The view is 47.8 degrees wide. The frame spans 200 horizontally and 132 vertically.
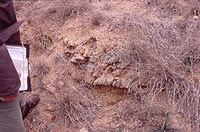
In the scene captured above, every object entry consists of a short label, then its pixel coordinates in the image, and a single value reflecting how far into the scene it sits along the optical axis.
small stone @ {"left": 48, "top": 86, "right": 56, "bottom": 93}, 2.62
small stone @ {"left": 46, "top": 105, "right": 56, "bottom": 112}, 2.45
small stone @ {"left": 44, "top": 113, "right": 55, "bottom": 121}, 2.39
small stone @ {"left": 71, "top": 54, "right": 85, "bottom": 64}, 2.64
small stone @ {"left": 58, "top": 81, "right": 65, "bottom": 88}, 2.60
